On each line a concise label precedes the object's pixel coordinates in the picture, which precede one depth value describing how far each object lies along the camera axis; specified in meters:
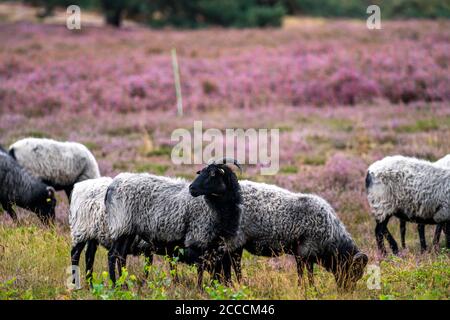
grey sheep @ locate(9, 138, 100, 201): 25.87
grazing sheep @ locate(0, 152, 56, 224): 23.22
